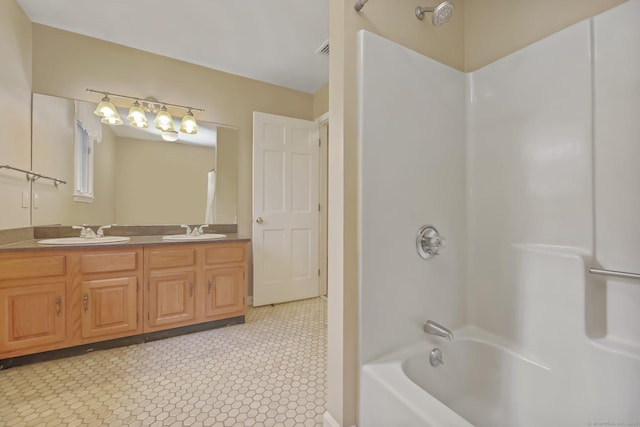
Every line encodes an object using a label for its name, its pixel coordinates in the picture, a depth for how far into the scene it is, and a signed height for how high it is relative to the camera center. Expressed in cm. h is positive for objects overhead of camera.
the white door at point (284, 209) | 279 +7
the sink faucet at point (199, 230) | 252 -15
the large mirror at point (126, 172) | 211 +39
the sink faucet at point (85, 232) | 210 -14
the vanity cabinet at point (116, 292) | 165 -58
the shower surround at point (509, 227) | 99 -5
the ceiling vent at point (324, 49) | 229 +151
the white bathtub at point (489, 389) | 88 -69
